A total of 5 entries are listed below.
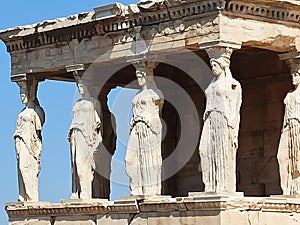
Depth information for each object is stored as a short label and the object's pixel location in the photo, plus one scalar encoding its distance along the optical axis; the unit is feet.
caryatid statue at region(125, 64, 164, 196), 66.39
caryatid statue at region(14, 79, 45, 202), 73.72
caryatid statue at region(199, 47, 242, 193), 62.39
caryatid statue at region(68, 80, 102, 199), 70.18
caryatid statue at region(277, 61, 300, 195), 65.70
